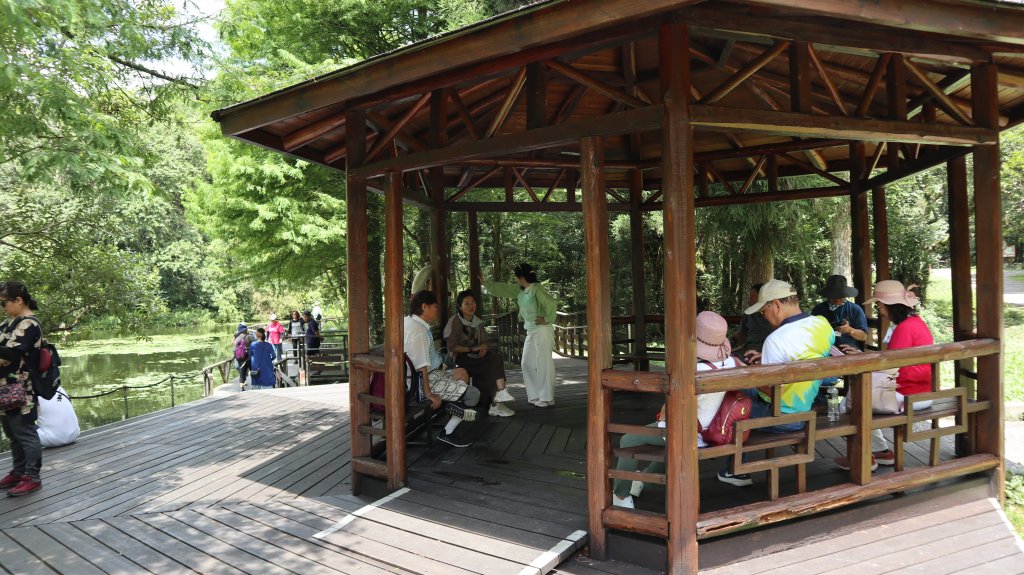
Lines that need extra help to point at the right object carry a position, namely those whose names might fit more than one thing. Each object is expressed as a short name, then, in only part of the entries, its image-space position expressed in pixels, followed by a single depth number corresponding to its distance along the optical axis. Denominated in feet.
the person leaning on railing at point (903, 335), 14.70
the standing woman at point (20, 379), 15.93
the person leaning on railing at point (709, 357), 12.07
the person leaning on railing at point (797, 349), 12.63
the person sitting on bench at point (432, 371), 17.99
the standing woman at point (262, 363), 39.78
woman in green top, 23.04
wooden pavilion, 10.98
